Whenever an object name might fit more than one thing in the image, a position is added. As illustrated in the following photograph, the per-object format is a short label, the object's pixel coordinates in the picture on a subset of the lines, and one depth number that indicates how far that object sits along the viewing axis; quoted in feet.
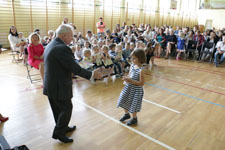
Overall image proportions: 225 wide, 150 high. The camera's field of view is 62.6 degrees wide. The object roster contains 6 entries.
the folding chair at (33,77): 17.56
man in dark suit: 7.38
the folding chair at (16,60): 24.18
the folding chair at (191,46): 29.40
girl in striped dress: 9.62
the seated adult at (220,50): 26.23
